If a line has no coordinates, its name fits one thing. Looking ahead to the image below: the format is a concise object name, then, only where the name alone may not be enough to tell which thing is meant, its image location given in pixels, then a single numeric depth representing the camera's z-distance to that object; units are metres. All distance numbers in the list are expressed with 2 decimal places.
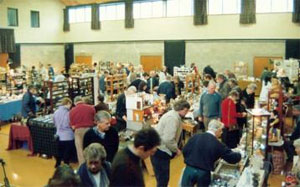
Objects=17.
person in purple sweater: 6.39
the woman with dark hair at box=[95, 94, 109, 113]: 6.90
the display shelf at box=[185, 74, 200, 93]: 12.56
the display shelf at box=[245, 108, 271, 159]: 5.29
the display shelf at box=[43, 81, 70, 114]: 9.70
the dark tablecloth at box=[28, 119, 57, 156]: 7.42
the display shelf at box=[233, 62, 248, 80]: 17.46
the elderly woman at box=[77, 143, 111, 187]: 3.30
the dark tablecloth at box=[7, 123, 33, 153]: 8.13
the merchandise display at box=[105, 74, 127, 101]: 12.97
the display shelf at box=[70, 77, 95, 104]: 10.33
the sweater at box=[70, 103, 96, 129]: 6.10
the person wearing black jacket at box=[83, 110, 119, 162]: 4.35
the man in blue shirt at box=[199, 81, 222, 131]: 7.21
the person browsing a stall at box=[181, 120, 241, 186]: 4.06
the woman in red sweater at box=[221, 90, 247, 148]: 7.06
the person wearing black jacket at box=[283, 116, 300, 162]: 6.67
